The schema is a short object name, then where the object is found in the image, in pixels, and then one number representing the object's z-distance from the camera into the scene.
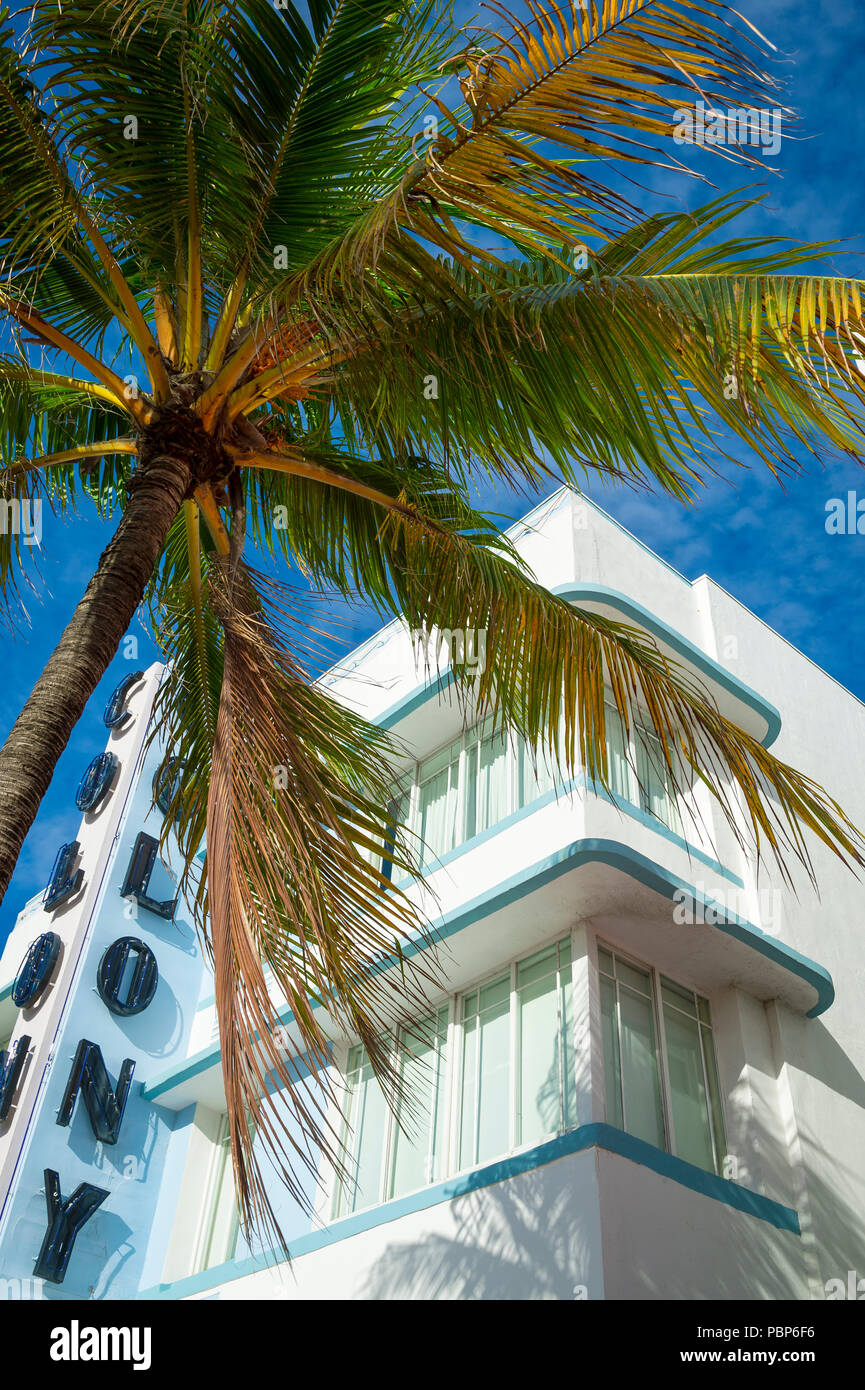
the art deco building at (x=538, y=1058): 9.72
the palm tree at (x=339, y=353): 4.99
